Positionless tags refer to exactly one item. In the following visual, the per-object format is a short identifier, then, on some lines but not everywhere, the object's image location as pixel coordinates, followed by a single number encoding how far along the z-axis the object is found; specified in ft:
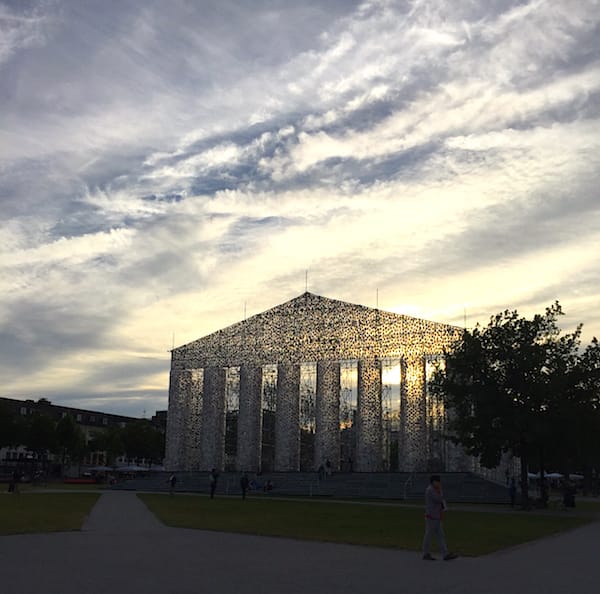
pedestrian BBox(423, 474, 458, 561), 48.75
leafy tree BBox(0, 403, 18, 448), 265.54
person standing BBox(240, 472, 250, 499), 148.54
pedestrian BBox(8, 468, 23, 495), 147.54
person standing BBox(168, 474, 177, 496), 164.13
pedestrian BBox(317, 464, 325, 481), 192.77
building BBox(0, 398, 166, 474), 348.53
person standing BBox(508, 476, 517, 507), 138.11
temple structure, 199.62
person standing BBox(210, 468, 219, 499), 151.43
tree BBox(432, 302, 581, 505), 130.21
